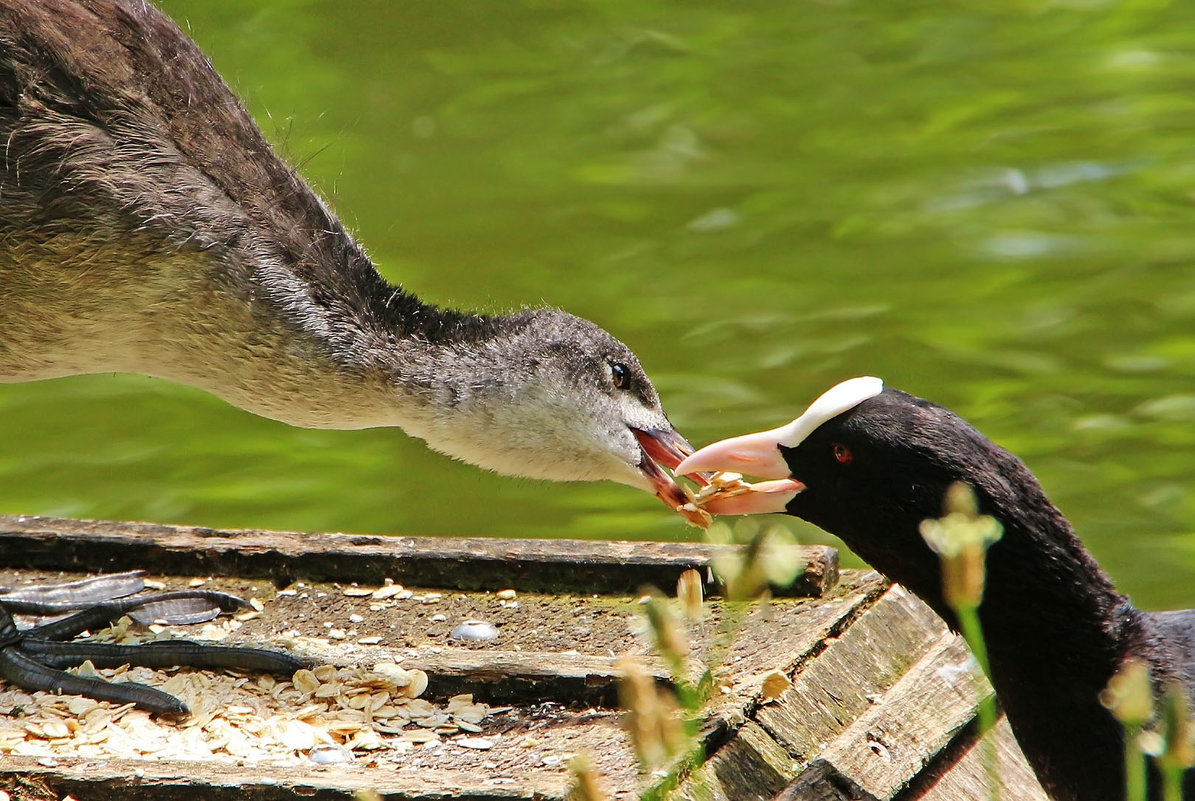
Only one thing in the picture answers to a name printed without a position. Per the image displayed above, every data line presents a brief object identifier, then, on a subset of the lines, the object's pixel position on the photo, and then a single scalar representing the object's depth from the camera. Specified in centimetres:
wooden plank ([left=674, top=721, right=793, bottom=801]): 679
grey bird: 905
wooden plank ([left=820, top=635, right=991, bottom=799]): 704
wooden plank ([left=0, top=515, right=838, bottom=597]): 901
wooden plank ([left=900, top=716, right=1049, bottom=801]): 738
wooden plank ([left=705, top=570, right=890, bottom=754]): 720
